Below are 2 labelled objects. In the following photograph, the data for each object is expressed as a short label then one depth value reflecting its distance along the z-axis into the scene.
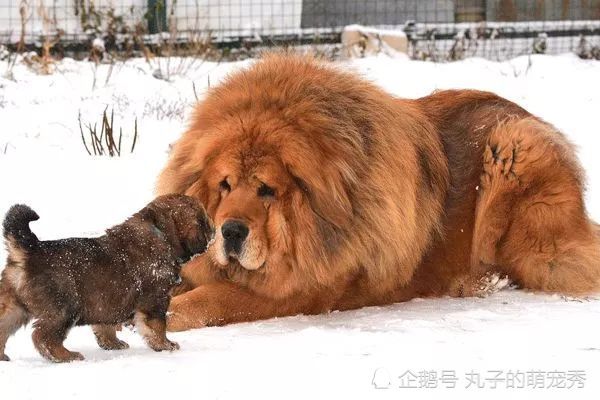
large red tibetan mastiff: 8.82
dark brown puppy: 6.84
